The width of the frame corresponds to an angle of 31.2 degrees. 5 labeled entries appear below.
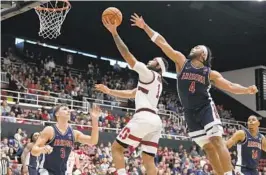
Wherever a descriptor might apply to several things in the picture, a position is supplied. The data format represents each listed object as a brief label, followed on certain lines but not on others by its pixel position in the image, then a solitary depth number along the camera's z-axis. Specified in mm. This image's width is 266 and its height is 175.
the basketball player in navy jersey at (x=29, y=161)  9750
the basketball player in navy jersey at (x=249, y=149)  8617
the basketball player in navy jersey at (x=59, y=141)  7051
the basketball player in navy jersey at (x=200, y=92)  6289
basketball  6523
